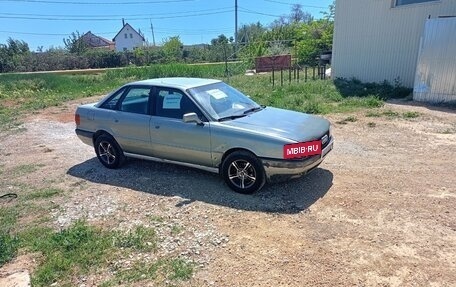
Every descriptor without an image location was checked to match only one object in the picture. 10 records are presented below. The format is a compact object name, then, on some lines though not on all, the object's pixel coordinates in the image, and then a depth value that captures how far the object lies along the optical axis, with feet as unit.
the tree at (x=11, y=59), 136.46
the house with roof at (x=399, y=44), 33.06
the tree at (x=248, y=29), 171.79
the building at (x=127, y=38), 265.13
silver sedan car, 14.12
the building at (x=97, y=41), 258.98
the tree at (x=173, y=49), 150.08
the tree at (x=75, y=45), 175.83
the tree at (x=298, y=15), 203.83
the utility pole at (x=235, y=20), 139.74
